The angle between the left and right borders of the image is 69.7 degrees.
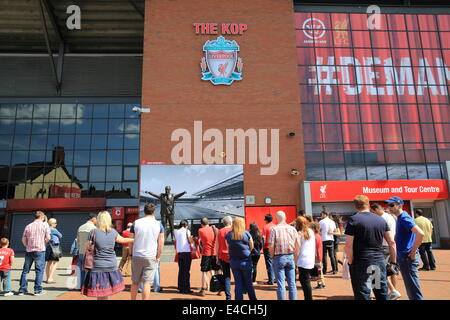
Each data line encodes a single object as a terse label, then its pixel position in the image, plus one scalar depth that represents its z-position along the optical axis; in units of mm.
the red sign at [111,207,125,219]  25291
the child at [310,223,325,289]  7009
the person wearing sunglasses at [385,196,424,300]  4848
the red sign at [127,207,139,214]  25870
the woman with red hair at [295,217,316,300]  5746
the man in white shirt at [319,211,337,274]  9695
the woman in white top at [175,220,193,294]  8055
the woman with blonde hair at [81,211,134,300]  4961
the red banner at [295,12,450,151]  21781
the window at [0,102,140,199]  26719
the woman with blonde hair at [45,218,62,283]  9289
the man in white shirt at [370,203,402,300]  6184
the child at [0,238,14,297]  7566
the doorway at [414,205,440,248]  20158
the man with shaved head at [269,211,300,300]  5738
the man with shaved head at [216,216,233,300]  6784
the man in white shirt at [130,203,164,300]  5438
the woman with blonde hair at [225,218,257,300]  5828
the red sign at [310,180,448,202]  19781
